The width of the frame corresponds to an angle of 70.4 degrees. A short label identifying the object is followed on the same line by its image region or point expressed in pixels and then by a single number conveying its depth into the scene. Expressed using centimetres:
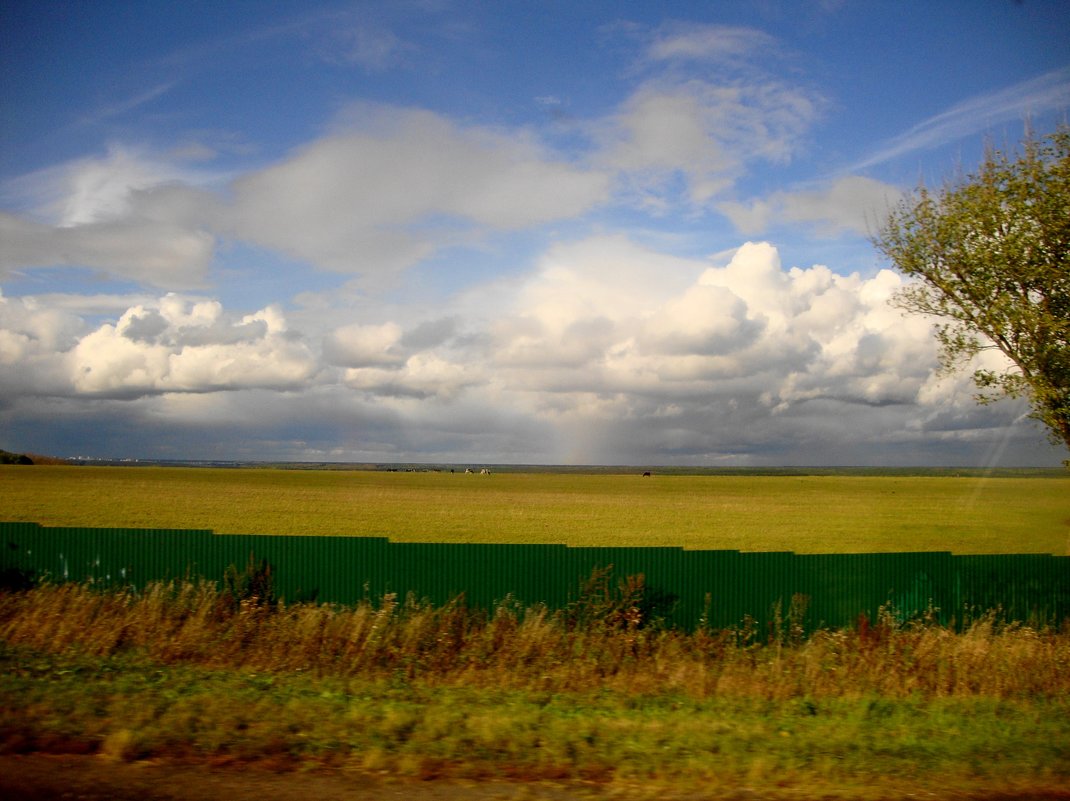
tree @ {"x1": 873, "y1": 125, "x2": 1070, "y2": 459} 1728
